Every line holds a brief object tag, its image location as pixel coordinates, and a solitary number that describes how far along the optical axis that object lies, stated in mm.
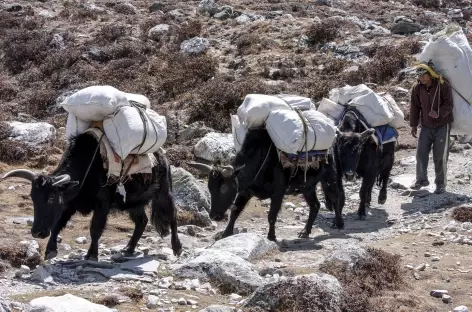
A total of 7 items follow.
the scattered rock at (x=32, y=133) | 13245
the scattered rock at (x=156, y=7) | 25844
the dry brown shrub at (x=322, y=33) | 20594
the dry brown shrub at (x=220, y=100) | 15148
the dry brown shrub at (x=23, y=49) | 20203
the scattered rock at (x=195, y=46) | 19864
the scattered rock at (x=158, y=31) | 21531
